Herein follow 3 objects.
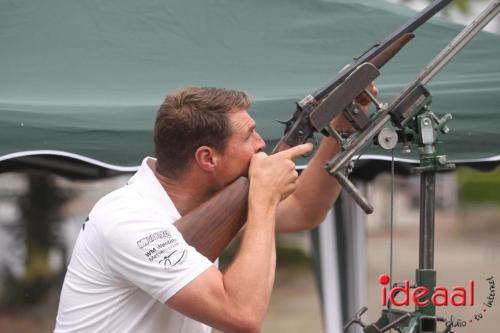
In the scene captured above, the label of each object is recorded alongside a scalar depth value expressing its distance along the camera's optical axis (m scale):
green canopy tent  12.12
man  10.98
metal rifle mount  11.09
